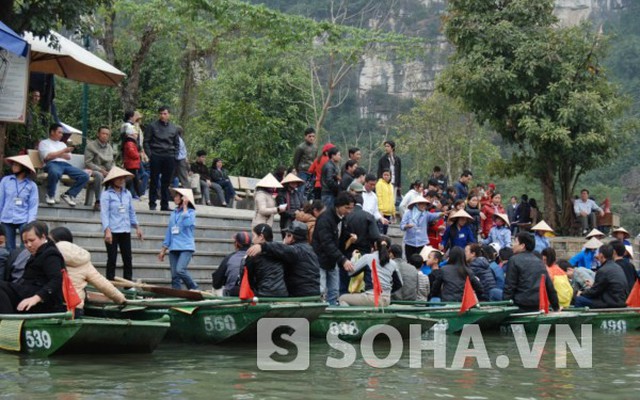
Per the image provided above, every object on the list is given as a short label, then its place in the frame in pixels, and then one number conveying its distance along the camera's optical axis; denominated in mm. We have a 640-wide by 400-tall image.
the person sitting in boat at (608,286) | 15891
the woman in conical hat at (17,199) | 13055
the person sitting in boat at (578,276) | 17361
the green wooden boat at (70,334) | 10039
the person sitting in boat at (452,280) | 14516
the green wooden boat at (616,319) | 15469
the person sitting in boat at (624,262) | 16483
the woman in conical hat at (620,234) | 19644
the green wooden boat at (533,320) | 13945
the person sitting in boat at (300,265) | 12469
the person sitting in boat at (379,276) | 13508
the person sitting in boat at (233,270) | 13070
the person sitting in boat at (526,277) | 14031
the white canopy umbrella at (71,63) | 16761
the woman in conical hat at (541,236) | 18875
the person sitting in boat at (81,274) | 10797
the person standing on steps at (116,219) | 13688
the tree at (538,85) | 25938
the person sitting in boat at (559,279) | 15508
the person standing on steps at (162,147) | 16359
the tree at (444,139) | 43906
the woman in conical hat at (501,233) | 19094
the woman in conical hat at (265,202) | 15461
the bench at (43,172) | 14867
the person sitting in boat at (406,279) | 14375
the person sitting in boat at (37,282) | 10211
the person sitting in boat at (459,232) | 17391
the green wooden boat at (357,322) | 12109
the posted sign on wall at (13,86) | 14750
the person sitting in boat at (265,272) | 12336
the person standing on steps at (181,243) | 14148
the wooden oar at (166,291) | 12270
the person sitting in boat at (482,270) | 15547
